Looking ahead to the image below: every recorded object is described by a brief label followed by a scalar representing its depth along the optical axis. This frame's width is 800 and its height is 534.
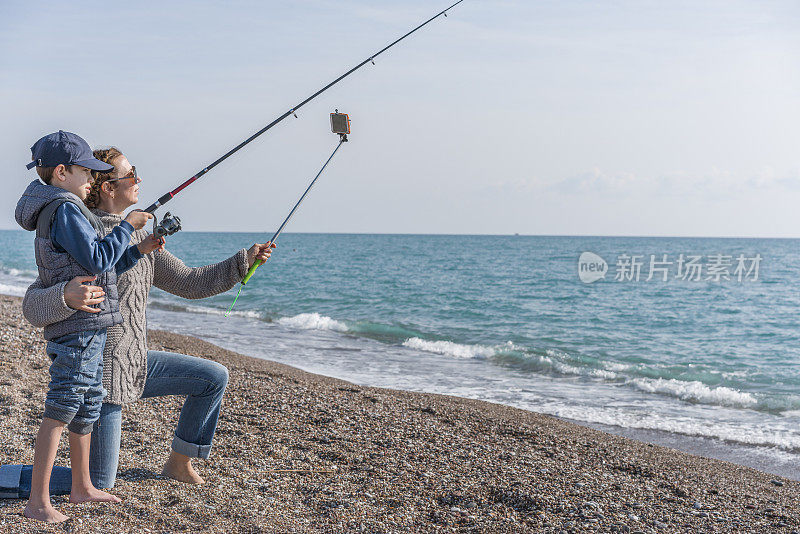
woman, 3.40
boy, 2.98
